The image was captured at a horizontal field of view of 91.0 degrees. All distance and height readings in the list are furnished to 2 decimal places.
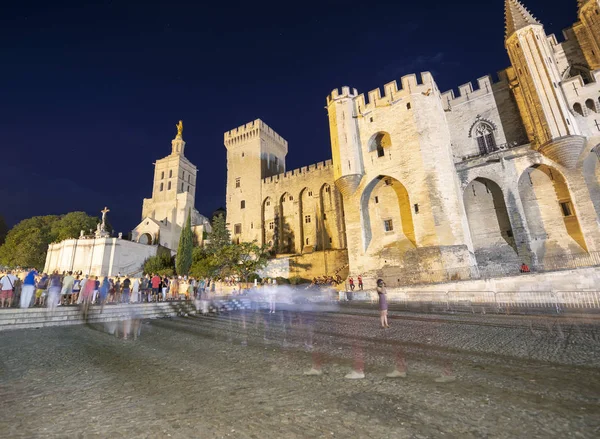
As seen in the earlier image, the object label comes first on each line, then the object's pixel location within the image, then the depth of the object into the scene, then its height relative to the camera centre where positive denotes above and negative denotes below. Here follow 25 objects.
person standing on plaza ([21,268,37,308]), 9.11 +0.62
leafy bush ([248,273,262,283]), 28.05 +2.02
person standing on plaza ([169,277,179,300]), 18.97 +0.94
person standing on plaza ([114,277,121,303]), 14.31 +0.69
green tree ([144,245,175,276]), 33.36 +4.58
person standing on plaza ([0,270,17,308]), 9.27 +0.73
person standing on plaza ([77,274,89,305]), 11.65 +0.71
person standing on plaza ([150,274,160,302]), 14.83 +0.93
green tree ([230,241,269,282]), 26.77 +3.52
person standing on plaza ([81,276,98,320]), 11.37 +0.59
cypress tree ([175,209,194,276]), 32.31 +5.37
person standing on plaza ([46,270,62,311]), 10.00 +0.61
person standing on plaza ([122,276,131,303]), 14.00 +0.70
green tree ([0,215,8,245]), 47.20 +13.13
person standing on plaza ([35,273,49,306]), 11.17 +0.71
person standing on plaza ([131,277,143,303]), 14.44 +0.67
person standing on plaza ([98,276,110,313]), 11.72 +0.68
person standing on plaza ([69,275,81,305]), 12.44 +0.67
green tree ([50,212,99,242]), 39.88 +11.29
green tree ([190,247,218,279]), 29.15 +3.50
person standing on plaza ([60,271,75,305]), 11.72 +0.76
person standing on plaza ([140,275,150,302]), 15.31 +0.85
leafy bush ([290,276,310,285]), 27.92 +1.54
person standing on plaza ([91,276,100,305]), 12.25 +0.62
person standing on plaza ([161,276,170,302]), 15.97 +0.91
